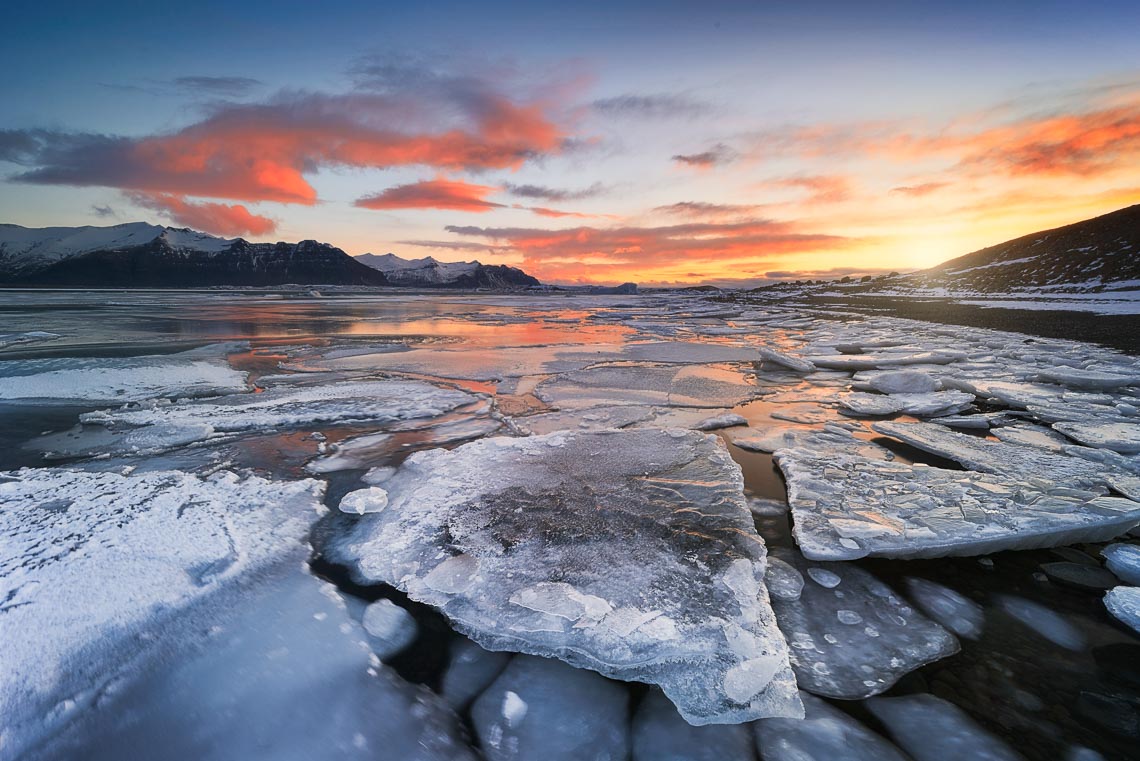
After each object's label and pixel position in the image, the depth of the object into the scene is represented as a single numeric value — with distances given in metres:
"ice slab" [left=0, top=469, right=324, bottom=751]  1.69
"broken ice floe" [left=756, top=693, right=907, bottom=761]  1.43
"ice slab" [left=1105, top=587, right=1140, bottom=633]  1.90
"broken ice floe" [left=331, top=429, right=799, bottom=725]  1.73
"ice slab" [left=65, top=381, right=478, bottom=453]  4.18
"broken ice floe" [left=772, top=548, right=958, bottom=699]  1.70
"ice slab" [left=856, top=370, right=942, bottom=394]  5.48
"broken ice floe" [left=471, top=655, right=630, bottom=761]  1.47
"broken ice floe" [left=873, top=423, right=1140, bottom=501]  2.86
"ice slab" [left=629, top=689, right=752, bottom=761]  1.45
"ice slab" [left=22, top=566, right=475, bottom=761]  1.45
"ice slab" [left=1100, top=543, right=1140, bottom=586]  2.20
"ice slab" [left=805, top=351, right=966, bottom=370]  7.30
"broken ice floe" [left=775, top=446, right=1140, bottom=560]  2.33
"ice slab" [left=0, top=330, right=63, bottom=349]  9.70
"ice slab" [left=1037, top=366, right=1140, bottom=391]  5.41
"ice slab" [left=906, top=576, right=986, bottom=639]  1.91
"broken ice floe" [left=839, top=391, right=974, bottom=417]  4.73
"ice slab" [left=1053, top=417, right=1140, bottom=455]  3.50
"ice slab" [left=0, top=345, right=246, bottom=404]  5.25
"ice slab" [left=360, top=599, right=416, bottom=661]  1.86
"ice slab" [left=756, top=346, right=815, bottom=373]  7.04
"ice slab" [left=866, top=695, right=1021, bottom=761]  1.42
